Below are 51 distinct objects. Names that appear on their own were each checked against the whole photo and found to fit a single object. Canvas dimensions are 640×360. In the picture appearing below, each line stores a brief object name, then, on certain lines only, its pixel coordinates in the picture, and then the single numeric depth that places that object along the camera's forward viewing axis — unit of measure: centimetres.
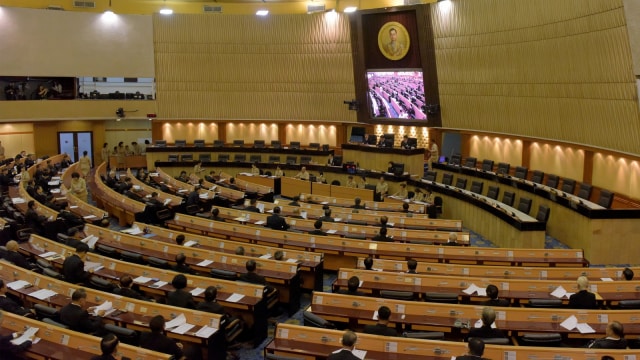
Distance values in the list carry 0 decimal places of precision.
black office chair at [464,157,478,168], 1942
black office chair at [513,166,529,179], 1728
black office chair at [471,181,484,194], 1674
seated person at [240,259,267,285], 846
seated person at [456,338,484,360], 527
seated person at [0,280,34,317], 724
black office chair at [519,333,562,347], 638
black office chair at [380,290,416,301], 782
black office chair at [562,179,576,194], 1513
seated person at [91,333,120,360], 541
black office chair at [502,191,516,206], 1516
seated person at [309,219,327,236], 1184
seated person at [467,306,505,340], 629
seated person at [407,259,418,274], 874
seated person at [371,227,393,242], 1128
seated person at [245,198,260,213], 1419
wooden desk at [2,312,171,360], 598
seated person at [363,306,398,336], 644
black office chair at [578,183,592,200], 1430
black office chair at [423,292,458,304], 772
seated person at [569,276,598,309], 748
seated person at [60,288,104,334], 687
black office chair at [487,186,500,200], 1609
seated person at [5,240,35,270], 938
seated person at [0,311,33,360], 629
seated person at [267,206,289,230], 1220
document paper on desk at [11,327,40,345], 647
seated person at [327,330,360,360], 544
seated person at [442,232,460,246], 1082
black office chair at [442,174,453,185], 1809
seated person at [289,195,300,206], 1495
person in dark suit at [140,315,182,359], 616
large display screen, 2212
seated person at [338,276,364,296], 767
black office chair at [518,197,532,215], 1424
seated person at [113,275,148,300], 780
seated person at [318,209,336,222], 1294
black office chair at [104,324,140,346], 652
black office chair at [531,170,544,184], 1673
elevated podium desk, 1956
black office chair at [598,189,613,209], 1300
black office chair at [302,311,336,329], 685
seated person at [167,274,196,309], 752
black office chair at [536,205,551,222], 1316
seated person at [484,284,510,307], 734
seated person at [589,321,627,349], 595
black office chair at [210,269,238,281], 862
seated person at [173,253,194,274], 880
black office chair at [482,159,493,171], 1872
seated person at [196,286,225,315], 726
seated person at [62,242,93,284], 856
